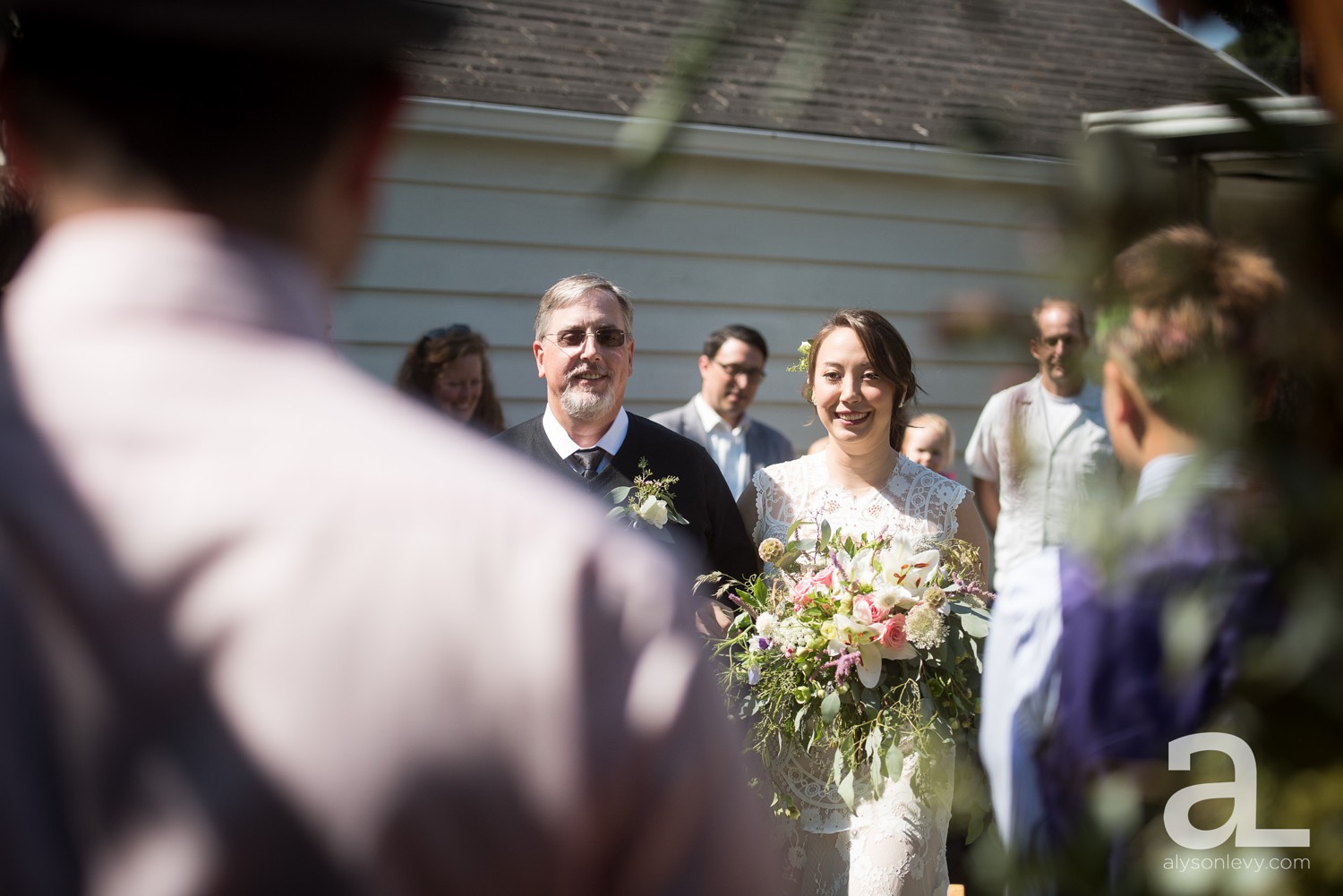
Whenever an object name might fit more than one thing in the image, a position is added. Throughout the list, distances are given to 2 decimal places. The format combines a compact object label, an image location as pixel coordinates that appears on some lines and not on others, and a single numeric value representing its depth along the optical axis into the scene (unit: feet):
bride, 15.75
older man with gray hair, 15.25
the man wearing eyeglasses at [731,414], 23.20
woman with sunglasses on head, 19.83
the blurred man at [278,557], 2.51
